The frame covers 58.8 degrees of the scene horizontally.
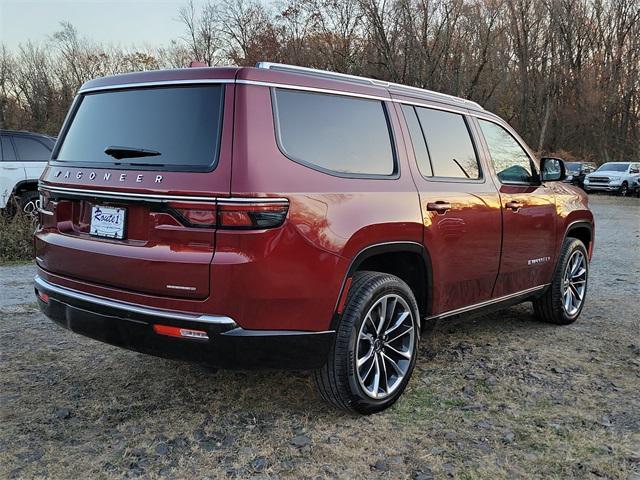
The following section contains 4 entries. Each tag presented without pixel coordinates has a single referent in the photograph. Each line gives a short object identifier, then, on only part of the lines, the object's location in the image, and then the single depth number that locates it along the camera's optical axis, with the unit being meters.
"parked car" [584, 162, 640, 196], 26.80
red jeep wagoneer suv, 2.62
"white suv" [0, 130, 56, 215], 8.91
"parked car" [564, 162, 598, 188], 29.53
